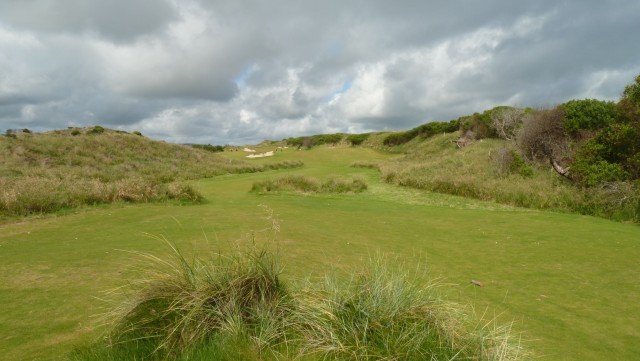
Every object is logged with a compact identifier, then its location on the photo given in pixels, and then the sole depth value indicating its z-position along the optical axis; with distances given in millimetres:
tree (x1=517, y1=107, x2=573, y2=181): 19141
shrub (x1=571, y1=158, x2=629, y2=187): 12719
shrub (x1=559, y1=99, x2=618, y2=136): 18172
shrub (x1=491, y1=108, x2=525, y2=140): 27012
